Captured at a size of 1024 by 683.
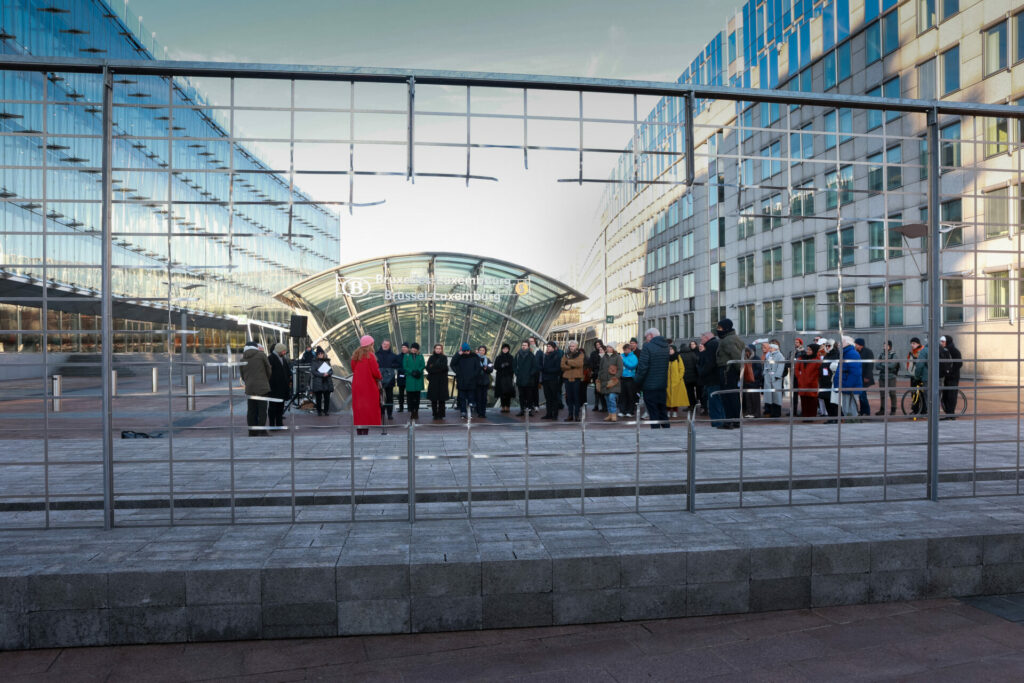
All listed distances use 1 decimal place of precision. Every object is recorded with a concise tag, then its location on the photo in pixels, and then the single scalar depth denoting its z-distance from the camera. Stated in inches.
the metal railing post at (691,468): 251.6
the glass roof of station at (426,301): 1111.6
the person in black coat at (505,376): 745.0
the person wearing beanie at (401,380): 688.4
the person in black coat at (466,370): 659.4
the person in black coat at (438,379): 659.3
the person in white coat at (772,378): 567.5
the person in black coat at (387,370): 656.4
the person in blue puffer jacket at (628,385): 626.2
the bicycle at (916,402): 490.3
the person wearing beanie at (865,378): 331.0
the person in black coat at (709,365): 534.3
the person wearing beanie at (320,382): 703.7
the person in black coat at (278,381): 556.1
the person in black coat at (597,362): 653.8
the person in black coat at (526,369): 669.3
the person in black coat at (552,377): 651.5
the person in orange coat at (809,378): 527.4
